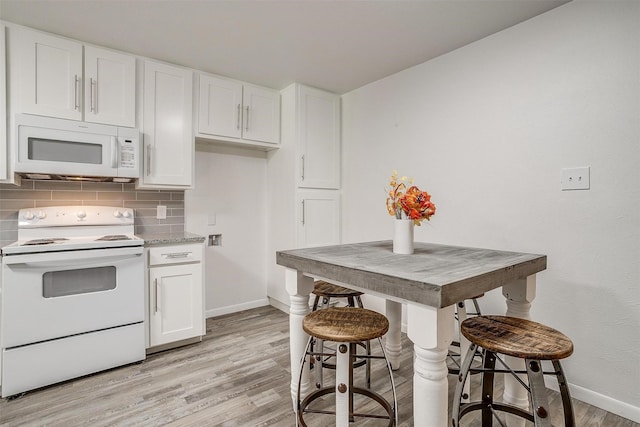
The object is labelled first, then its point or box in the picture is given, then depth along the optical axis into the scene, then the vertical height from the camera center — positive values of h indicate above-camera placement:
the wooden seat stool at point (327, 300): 1.98 -0.59
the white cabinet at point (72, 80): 2.16 +0.90
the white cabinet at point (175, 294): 2.46 -0.68
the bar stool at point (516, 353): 1.14 -0.50
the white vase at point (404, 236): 1.75 -0.14
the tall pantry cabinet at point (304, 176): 3.22 +0.34
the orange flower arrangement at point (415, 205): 1.68 +0.03
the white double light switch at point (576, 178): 1.89 +0.20
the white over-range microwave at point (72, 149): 2.12 +0.40
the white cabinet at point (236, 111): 2.92 +0.93
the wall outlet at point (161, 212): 2.98 -0.04
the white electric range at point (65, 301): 1.95 -0.61
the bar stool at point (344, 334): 1.38 -0.53
